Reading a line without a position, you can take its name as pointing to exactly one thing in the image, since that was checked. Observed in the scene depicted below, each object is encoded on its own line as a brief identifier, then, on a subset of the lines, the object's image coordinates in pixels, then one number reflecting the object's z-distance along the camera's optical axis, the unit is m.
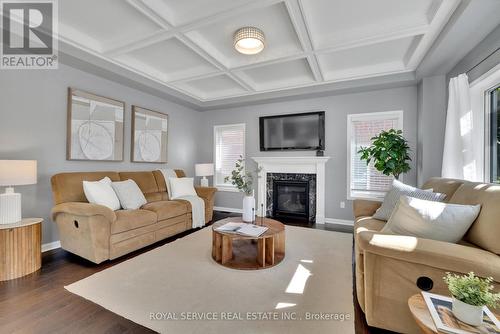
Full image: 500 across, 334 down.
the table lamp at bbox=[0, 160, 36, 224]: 2.24
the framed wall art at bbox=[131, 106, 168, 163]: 4.20
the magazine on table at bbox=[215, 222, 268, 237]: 2.48
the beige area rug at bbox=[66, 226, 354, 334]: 1.67
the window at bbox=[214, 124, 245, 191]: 5.45
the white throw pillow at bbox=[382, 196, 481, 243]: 1.62
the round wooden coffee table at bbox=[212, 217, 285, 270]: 2.51
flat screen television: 4.59
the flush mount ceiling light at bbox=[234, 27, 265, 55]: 2.64
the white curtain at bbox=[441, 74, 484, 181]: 2.72
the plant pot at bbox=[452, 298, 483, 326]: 1.00
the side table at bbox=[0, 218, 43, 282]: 2.21
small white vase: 2.97
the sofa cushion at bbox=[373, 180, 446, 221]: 2.31
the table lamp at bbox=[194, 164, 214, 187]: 4.95
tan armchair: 1.35
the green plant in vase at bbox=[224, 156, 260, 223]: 2.95
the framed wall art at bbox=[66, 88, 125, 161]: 3.29
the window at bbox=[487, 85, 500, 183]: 2.52
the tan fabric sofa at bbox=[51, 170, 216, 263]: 2.54
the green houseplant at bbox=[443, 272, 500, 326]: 0.98
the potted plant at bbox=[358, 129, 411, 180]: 3.51
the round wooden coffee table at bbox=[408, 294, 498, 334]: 1.03
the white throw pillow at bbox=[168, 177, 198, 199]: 4.22
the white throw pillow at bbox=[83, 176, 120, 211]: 2.94
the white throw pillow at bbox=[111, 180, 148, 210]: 3.27
